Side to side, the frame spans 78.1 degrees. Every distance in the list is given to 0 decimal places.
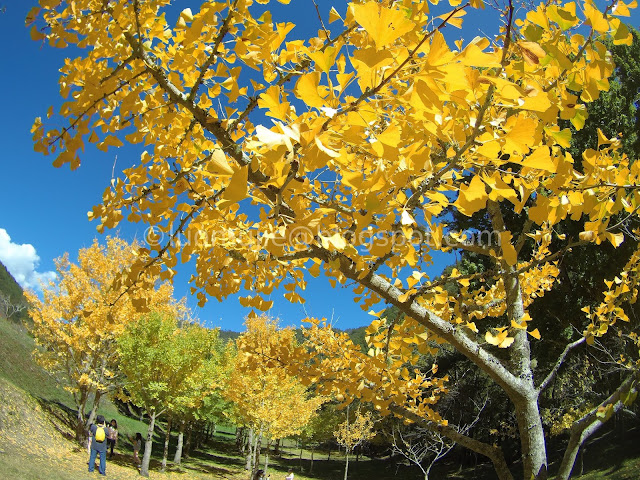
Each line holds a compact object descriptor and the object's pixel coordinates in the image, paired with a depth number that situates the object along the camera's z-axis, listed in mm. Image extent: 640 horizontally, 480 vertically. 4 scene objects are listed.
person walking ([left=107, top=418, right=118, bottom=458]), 13157
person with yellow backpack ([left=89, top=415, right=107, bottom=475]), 11055
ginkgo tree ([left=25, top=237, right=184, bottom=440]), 13641
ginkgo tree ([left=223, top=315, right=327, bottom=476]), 15492
